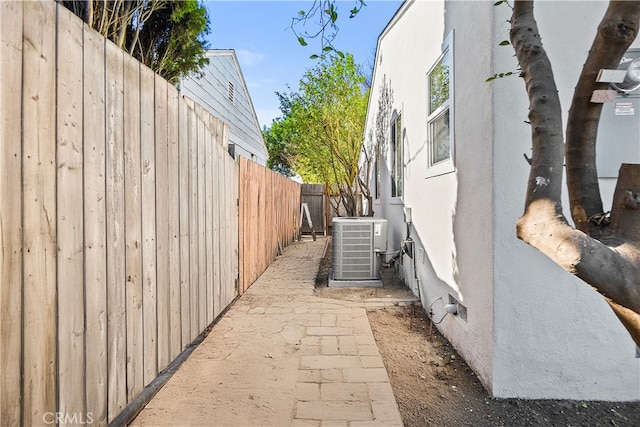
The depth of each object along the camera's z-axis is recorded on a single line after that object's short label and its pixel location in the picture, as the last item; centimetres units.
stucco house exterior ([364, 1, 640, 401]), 237
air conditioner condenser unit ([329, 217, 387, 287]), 545
